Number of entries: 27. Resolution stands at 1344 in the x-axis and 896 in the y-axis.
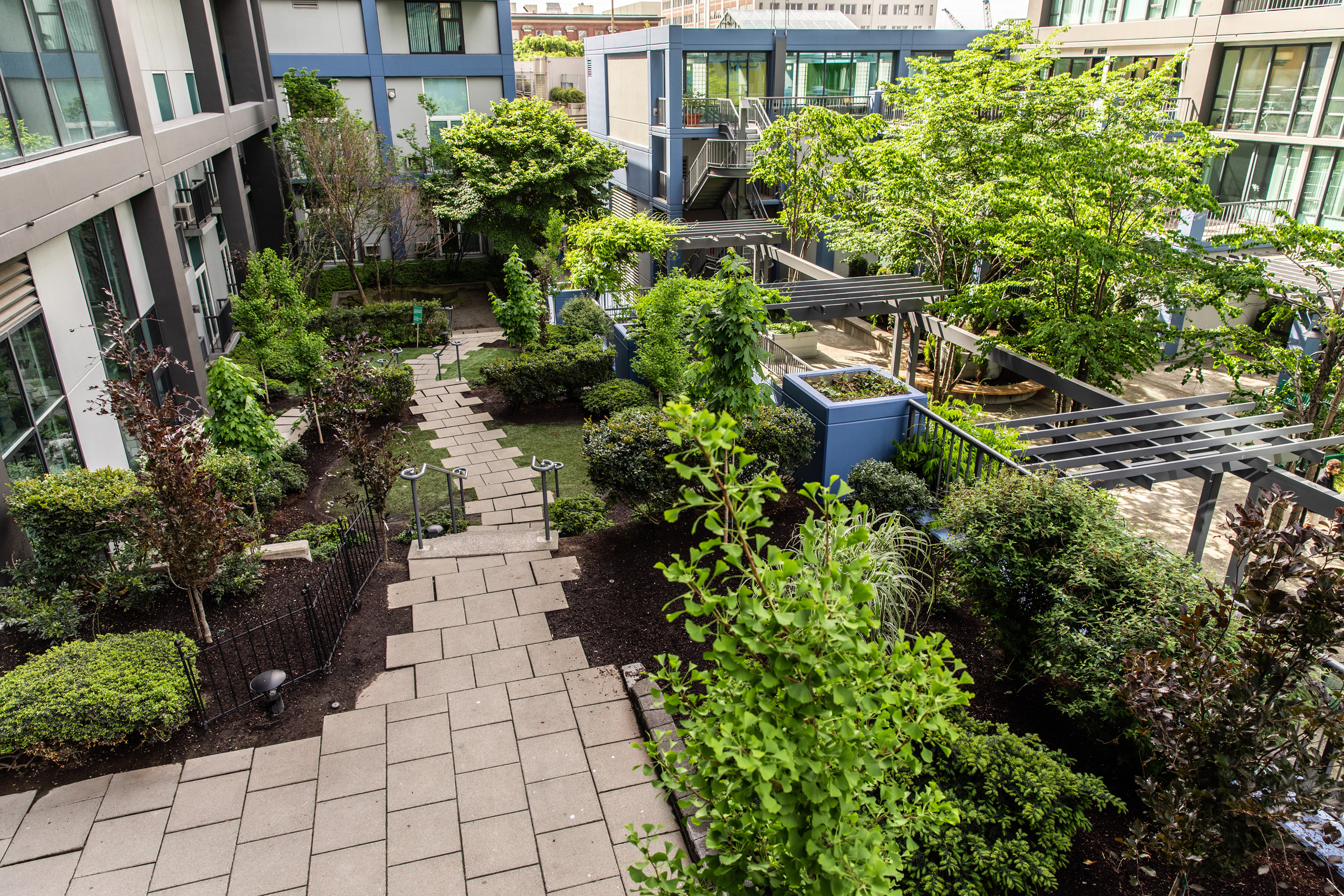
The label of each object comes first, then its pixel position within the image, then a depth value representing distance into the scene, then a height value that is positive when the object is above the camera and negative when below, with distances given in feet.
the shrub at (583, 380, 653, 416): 39.45 -13.89
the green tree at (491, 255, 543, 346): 46.80 -11.54
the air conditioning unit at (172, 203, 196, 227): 41.79 -5.82
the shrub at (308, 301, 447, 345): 56.80 -15.02
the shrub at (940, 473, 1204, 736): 15.49 -9.38
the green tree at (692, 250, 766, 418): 25.39 -7.47
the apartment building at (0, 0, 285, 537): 24.98 -3.75
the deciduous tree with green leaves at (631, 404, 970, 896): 7.89 -5.92
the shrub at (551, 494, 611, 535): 28.45 -13.85
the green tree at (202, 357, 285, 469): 28.02 -10.45
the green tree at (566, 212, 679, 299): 47.85 -8.65
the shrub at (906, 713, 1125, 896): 13.56 -11.90
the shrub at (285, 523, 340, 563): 26.81 -14.14
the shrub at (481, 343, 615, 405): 43.78 -14.14
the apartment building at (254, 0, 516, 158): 71.20 +3.45
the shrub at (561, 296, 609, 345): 48.83 -12.98
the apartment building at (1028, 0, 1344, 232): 57.47 +0.09
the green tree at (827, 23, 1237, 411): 33.60 -4.71
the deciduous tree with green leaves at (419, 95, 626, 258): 65.41 -6.10
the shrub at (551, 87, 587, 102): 162.71 -0.63
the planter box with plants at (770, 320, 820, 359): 61.00 -17.48
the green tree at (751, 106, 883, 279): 56.29 -4.63
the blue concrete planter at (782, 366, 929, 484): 27.17 -10.60
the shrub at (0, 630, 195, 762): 17.38 -12.29
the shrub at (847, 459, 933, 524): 25.02 -11.50
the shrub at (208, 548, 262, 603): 23.95 -13.30
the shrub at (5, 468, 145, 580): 22.21 -10.70
